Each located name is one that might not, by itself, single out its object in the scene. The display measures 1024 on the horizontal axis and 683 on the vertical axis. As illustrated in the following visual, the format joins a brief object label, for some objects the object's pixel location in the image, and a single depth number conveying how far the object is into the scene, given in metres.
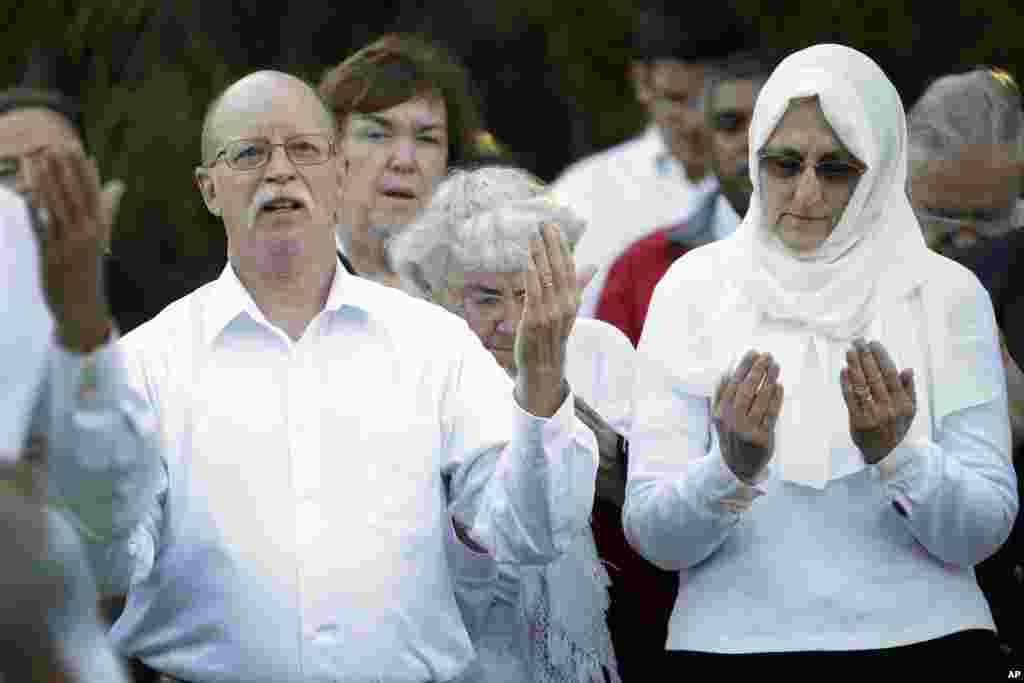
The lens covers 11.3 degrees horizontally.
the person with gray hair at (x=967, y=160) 13.13
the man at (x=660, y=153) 17.14
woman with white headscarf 10.89
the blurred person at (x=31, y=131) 12.12
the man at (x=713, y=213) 14.65
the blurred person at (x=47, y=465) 7.15
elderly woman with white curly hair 11.52
